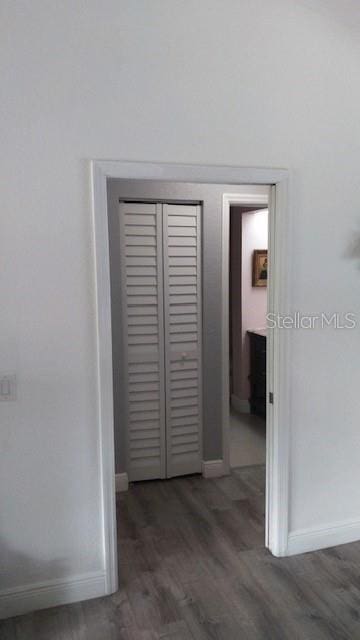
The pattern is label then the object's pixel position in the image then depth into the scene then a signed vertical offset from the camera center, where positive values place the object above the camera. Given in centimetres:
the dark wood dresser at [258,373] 518 -100
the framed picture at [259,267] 525 +6
